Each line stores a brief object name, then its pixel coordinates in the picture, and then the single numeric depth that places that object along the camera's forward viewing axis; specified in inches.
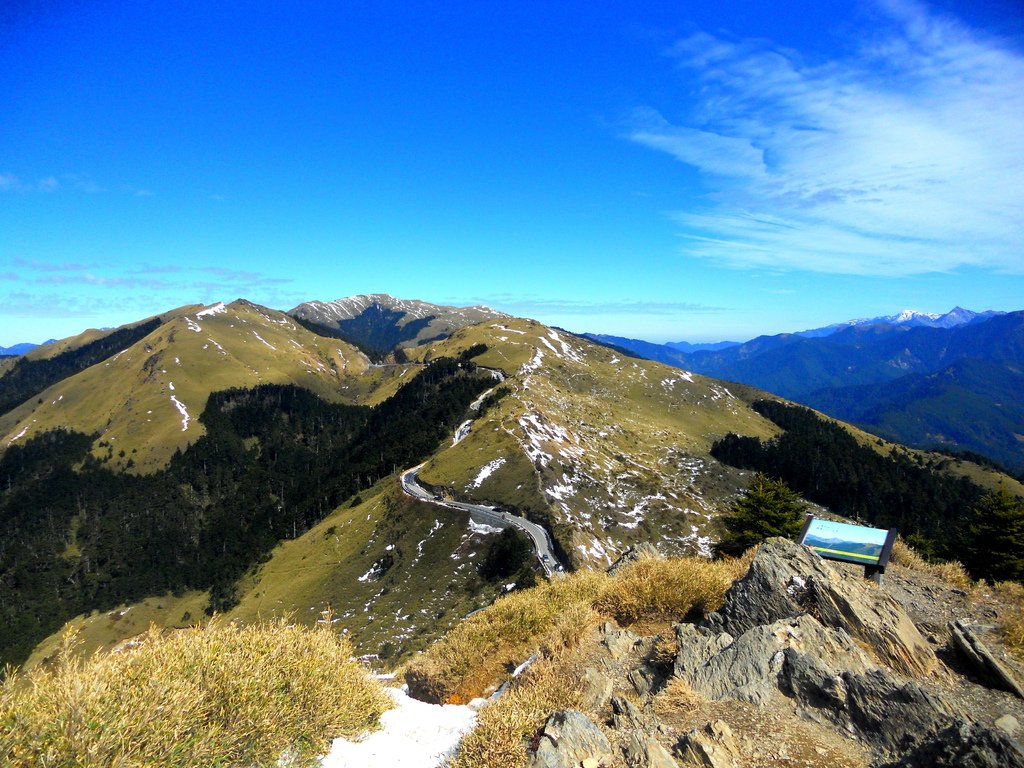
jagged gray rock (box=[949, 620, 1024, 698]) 402.3
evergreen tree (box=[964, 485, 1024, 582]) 1363.2
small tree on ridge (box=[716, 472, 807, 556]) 1513.3
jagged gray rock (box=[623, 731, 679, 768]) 320.2
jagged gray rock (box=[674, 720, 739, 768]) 324.2
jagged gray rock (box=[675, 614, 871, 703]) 412.2
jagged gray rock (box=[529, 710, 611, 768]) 346.9
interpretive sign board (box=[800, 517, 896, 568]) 623.5
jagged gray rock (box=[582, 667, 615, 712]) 429.7
